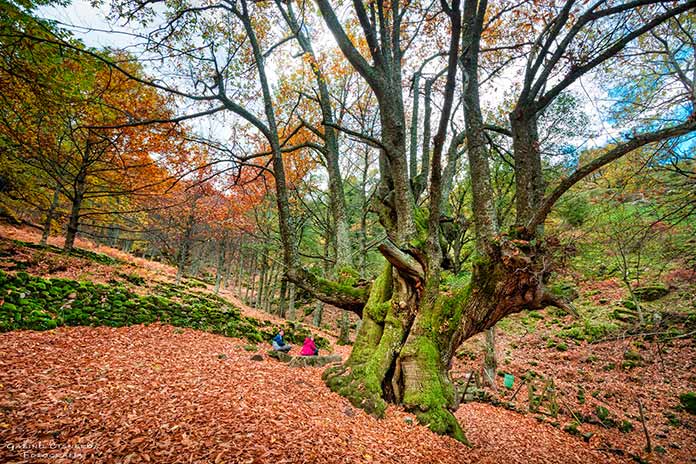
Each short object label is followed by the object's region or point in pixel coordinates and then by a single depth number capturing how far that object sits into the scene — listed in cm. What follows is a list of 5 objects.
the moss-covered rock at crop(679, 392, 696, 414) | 752
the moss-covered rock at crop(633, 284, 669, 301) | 1173
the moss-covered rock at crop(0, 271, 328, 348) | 565
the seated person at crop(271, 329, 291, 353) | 791
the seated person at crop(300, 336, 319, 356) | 751
